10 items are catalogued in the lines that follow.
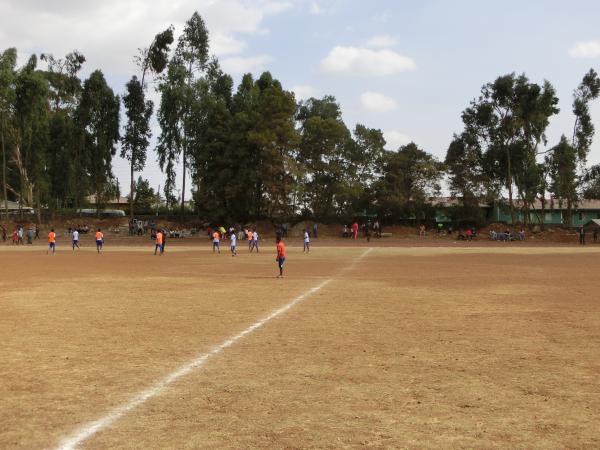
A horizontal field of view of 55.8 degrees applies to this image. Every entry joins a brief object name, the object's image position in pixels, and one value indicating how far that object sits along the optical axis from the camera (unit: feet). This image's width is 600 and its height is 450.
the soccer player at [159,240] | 102.76
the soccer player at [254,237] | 119.65
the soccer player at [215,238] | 111.65
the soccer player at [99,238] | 112.16
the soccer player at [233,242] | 101.14
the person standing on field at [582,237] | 156.32
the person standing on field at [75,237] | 125.70
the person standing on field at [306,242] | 115.88
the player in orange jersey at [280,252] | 59.82
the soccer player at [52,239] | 107.67
